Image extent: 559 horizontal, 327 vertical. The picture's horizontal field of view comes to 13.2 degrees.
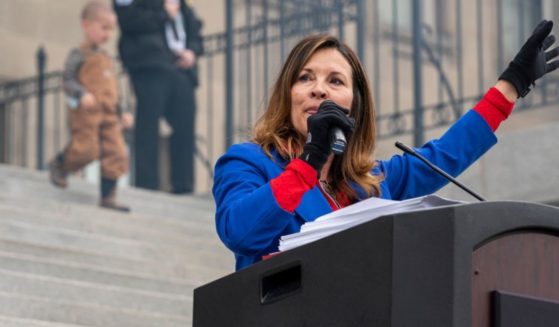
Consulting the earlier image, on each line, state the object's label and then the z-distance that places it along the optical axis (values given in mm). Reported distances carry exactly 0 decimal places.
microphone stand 4992
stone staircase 9970
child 15325
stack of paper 4496
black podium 4198
